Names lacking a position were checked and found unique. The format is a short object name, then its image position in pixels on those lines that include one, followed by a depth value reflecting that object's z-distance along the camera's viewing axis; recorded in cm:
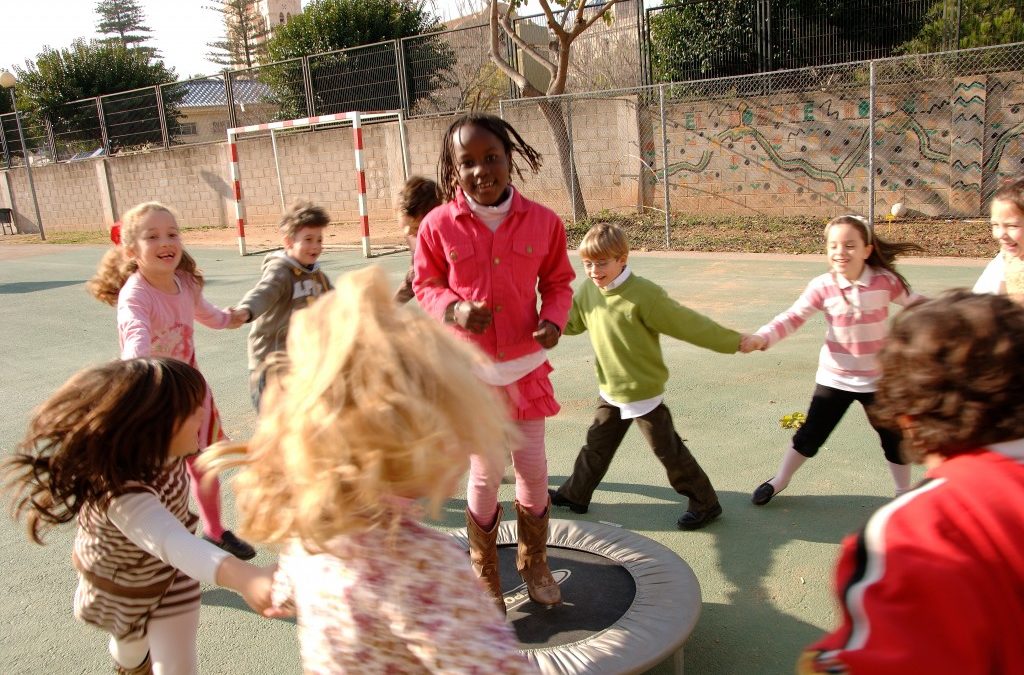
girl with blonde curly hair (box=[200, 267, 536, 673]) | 121
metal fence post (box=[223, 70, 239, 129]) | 1886
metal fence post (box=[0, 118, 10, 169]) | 2420
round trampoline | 242
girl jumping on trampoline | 272
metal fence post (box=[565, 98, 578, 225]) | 1245
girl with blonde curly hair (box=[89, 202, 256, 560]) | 319
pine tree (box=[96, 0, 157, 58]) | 6550
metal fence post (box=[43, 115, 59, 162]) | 2250
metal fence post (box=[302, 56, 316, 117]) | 1750
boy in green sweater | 332
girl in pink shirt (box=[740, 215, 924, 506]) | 328
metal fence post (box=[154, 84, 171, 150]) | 1988
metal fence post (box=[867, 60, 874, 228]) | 936
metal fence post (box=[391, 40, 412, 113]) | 1630
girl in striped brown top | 190
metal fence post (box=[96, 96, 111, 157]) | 2102
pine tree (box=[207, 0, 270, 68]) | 5641
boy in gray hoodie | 364
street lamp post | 2031
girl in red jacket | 112
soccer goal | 1195
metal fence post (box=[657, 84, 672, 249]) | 1096
